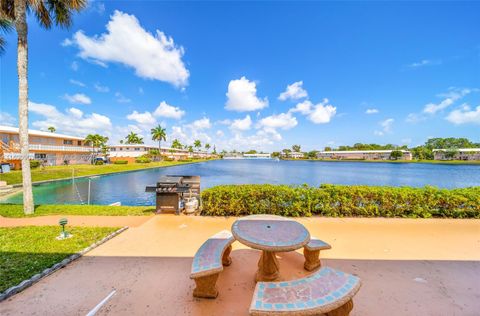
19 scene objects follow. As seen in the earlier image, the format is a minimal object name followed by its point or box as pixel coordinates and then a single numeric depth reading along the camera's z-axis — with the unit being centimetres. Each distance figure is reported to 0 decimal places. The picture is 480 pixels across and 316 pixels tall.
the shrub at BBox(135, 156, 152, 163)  4234
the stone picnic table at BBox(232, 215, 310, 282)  266
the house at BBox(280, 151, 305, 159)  12022
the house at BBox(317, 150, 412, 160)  7925
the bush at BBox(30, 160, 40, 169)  2170
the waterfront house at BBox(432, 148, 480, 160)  6850
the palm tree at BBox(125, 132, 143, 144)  5884
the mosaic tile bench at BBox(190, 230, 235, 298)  252
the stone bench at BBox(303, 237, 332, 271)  330
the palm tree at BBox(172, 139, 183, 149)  7612
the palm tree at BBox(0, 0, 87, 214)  623
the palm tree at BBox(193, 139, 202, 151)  9369
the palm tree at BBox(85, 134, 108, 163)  3591
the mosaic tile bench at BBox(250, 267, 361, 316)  184
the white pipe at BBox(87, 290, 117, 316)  245
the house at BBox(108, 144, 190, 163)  4662
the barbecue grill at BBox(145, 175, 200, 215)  658
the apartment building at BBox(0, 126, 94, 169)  2011
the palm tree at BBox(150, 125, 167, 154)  5634
